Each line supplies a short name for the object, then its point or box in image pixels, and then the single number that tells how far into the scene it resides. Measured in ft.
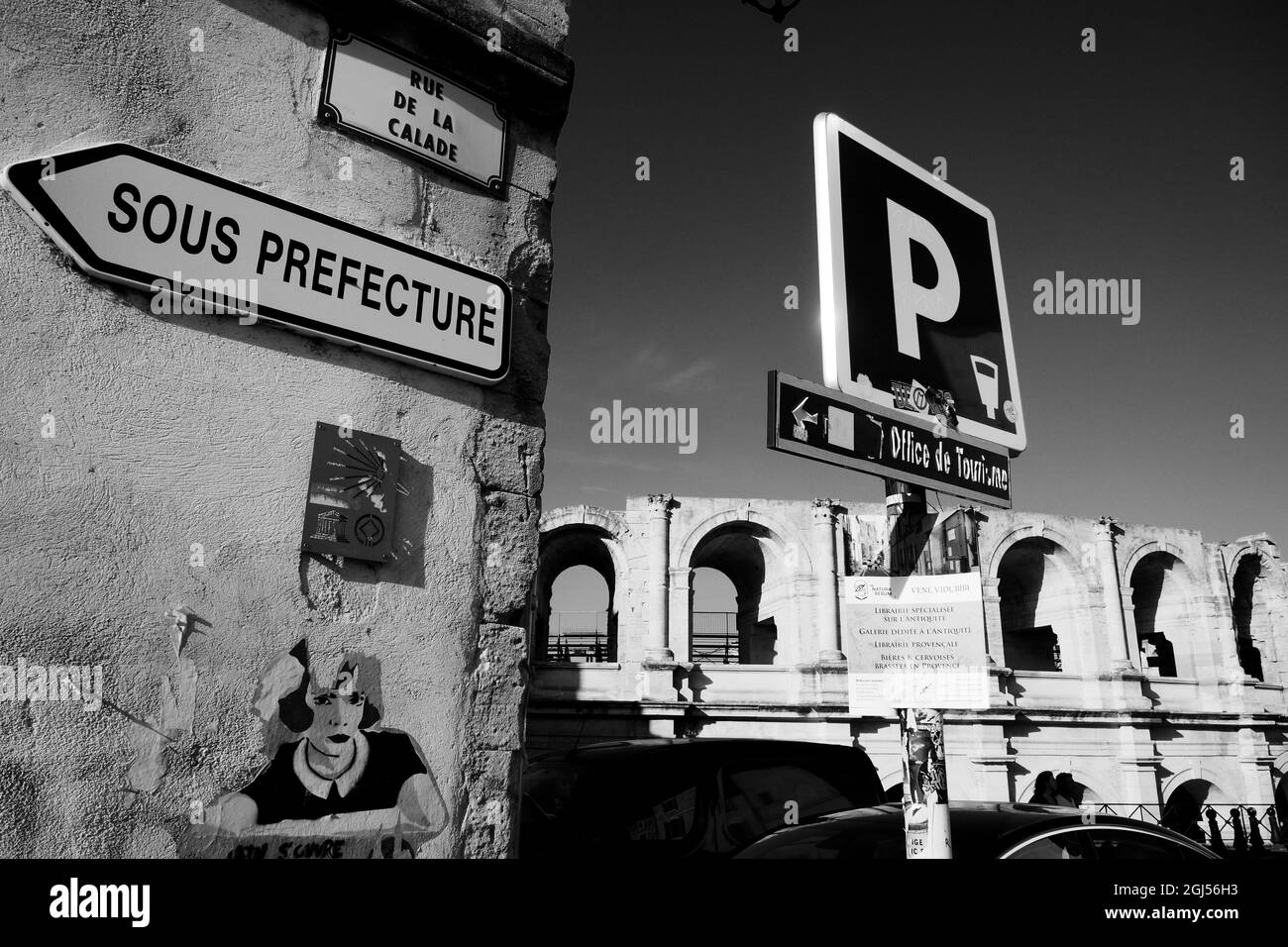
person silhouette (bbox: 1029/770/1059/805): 34.96
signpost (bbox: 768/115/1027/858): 10.25
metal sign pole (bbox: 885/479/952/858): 9.76
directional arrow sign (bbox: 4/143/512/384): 6.63
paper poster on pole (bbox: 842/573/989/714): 10.18
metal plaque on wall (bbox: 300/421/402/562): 7.49
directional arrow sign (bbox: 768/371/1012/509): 10.28
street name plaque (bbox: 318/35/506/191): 8.40
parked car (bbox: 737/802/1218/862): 12.76
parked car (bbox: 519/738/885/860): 15.34
